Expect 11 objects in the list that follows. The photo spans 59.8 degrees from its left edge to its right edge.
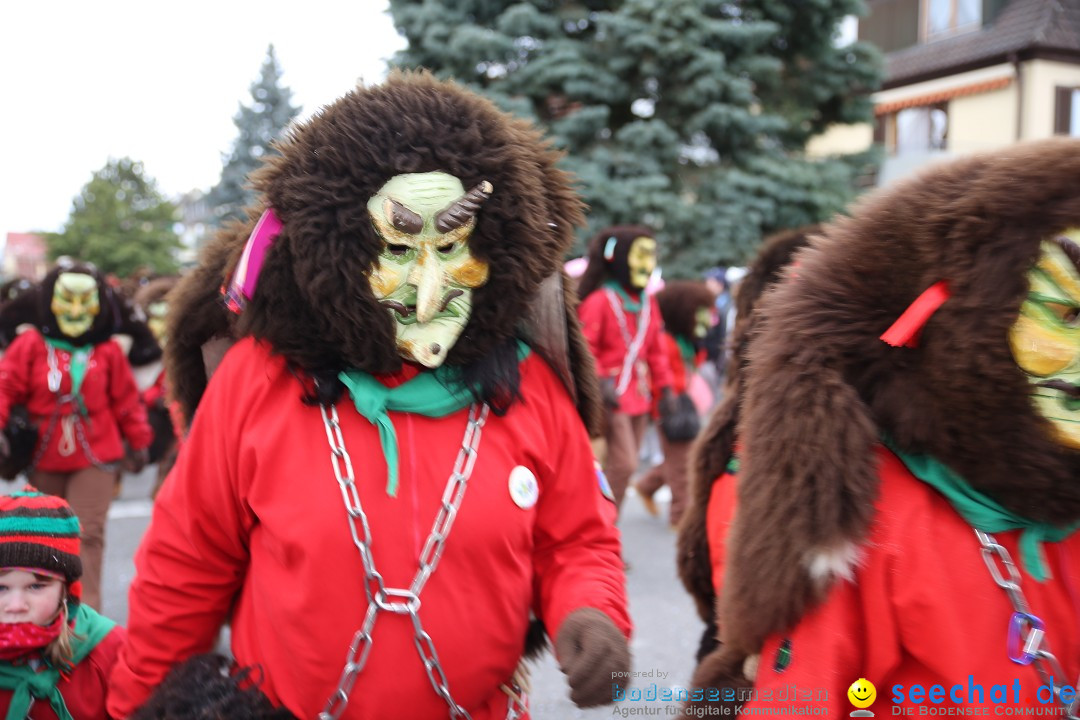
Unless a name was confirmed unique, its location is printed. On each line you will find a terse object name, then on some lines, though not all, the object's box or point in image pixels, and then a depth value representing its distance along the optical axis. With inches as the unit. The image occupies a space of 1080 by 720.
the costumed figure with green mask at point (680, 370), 250.5
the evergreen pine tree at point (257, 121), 869.8
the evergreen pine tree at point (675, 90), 454.0
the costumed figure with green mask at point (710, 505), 97.4
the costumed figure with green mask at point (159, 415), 253.0
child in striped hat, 90.4
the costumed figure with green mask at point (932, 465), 58.4
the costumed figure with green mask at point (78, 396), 178.7
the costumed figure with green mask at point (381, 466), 67.6
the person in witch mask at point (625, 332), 244.1
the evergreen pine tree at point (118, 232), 1355.8
